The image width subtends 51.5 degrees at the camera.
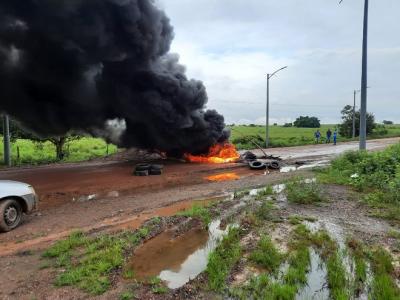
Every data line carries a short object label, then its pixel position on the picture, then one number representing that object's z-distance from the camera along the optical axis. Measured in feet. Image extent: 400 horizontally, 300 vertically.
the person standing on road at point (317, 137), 136.92
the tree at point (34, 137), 77.68
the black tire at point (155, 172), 57.93
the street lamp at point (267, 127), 106.93
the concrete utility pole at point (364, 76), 60.03
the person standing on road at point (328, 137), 135.63
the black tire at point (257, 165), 63.57
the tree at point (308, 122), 319.88
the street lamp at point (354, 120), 157.07
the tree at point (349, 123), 170.50
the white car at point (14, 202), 27.71
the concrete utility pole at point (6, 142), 67.62
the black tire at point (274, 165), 64.75
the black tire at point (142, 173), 56.49
